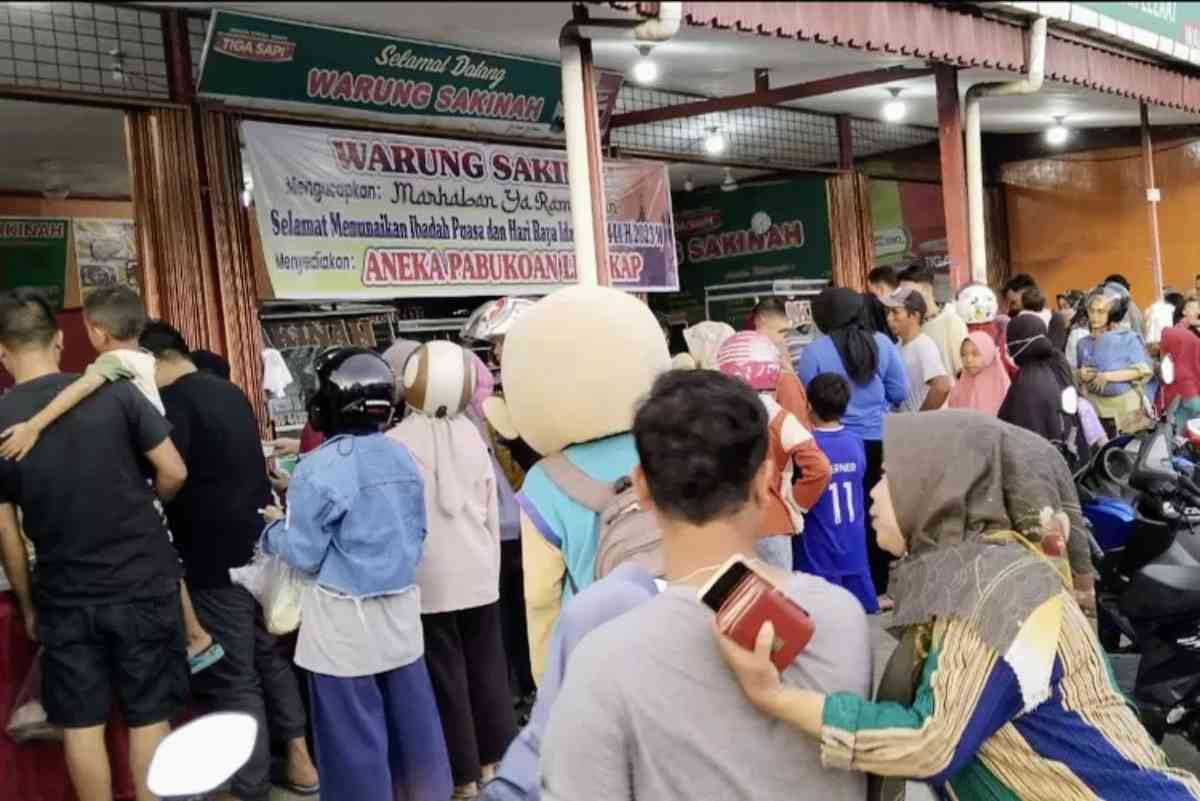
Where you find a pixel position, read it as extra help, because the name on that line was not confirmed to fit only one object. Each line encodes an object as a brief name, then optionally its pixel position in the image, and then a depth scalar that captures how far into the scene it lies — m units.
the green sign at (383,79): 5.84
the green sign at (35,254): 9.39
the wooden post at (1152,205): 9.71
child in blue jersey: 5.37
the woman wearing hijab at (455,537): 3.82
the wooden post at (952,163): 6.57
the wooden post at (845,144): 10.66
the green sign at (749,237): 10.99
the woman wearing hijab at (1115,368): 7.12
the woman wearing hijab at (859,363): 5.68
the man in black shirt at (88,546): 3.22
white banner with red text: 6.17
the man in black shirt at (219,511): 3.84
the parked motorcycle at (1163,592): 3.47
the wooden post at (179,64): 5.77
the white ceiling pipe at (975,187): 6.93
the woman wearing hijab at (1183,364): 7.92
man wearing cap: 6.21
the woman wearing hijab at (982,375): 6.02
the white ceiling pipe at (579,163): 4.23
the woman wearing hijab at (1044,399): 5.46
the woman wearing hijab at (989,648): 1.59
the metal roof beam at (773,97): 7.20
